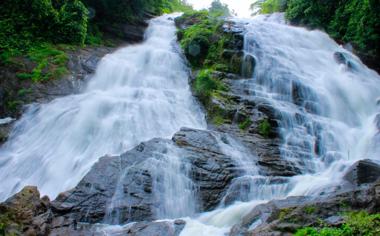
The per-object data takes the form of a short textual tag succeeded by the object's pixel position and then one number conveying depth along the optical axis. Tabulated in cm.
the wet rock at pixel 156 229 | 708
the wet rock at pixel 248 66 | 1502
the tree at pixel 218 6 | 4694
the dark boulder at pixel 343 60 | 1686
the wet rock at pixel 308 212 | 586
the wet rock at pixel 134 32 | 2064
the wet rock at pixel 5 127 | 1180
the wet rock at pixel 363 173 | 809
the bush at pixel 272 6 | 2704
